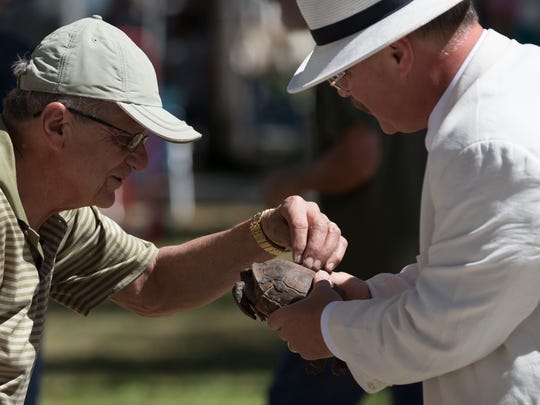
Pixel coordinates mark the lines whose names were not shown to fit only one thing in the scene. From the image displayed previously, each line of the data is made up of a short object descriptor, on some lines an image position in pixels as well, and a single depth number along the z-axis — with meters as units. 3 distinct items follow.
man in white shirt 4.66
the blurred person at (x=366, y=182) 8.74
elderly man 5.75
